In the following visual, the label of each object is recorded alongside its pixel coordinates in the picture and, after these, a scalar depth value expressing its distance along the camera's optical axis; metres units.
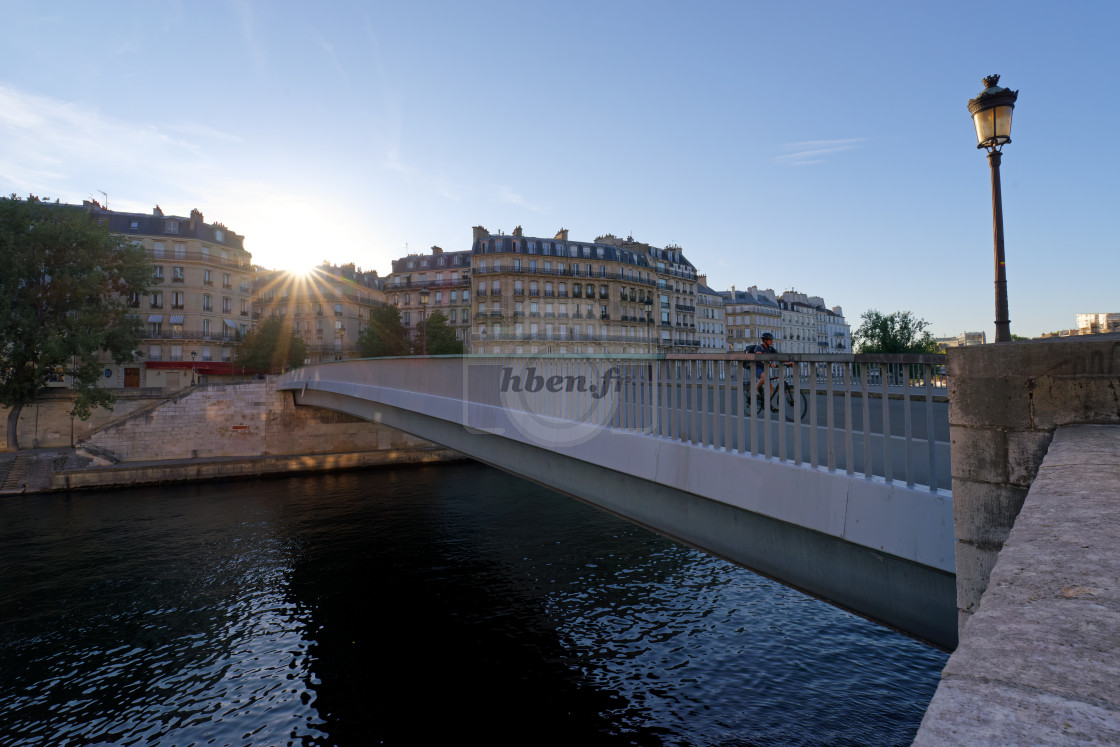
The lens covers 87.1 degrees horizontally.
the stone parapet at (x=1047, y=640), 0.98
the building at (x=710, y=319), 76.19
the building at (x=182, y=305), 47.97
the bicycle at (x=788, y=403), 6.38
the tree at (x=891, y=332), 54.03
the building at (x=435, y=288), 63.22
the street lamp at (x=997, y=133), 6.28
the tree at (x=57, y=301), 30.70
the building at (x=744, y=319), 90.06
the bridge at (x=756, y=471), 3.89
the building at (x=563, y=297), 57.50
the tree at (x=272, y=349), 50.94
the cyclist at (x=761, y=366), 5.70
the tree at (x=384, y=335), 53.22
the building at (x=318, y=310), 60.25
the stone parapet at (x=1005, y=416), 2.88
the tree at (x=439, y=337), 53.50
